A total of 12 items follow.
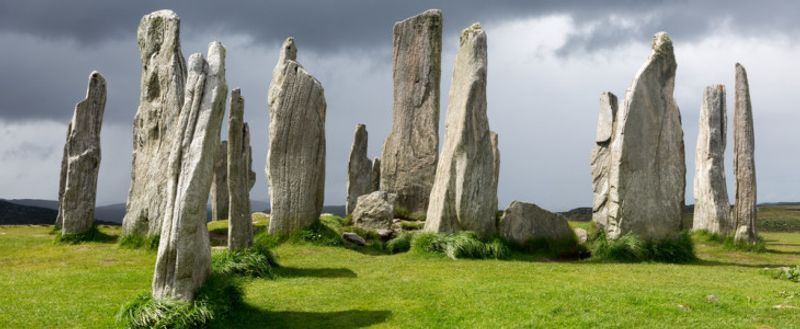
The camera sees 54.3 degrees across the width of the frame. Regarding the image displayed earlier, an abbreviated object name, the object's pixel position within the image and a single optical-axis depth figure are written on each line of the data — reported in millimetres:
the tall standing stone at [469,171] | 19438
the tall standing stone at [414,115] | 25109
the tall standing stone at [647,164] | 19562
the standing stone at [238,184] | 16141
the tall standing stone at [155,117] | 20656
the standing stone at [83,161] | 23078
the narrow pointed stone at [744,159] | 23953
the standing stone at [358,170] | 33406
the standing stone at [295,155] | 20891
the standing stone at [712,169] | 25656
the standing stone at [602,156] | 20719
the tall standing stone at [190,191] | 11531
